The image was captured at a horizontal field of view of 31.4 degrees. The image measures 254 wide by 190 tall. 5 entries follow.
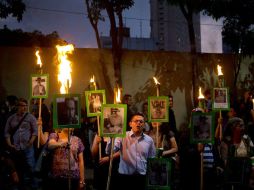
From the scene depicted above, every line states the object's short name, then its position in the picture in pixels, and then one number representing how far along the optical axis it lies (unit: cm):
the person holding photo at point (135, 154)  632
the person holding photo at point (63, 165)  649
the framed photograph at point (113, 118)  628
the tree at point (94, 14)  1734
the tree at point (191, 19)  1542
